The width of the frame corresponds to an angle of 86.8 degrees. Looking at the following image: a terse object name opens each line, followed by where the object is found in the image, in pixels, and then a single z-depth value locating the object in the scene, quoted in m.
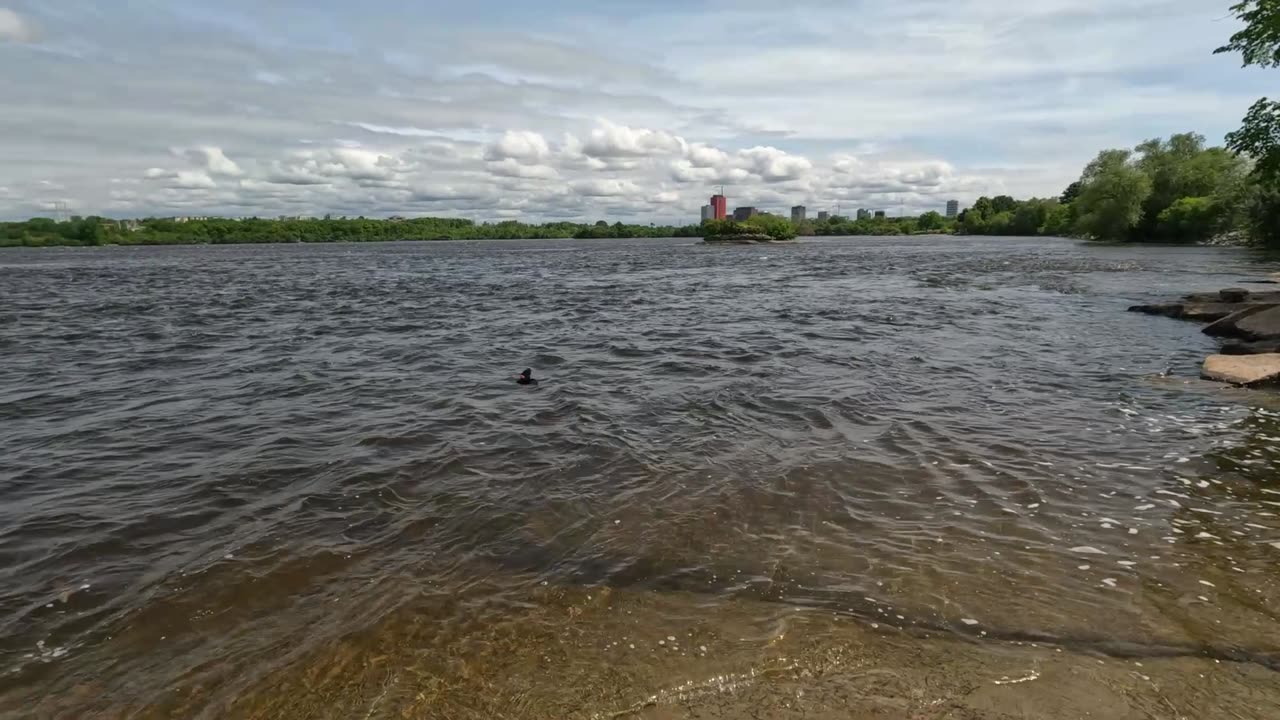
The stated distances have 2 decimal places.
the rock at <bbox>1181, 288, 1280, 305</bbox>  21.23
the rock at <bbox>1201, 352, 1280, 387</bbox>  12.86
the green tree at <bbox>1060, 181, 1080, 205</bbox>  181.25
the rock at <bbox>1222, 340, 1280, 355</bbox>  15.21
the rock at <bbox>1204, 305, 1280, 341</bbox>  16.31
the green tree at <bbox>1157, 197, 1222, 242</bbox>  76.31
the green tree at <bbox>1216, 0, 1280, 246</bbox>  21.05
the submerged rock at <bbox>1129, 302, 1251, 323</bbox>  21.50
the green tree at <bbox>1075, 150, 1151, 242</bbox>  87.62
